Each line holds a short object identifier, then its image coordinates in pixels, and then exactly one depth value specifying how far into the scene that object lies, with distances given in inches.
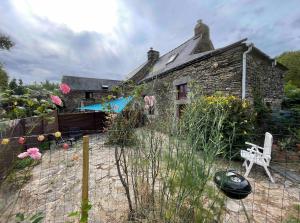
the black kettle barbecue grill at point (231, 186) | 79.3
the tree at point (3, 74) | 604.4
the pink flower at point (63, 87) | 93.3
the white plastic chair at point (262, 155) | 173.0
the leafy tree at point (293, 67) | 815.0
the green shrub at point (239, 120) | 217.9
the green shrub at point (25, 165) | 177.7
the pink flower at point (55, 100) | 81.8
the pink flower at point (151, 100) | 103.2
